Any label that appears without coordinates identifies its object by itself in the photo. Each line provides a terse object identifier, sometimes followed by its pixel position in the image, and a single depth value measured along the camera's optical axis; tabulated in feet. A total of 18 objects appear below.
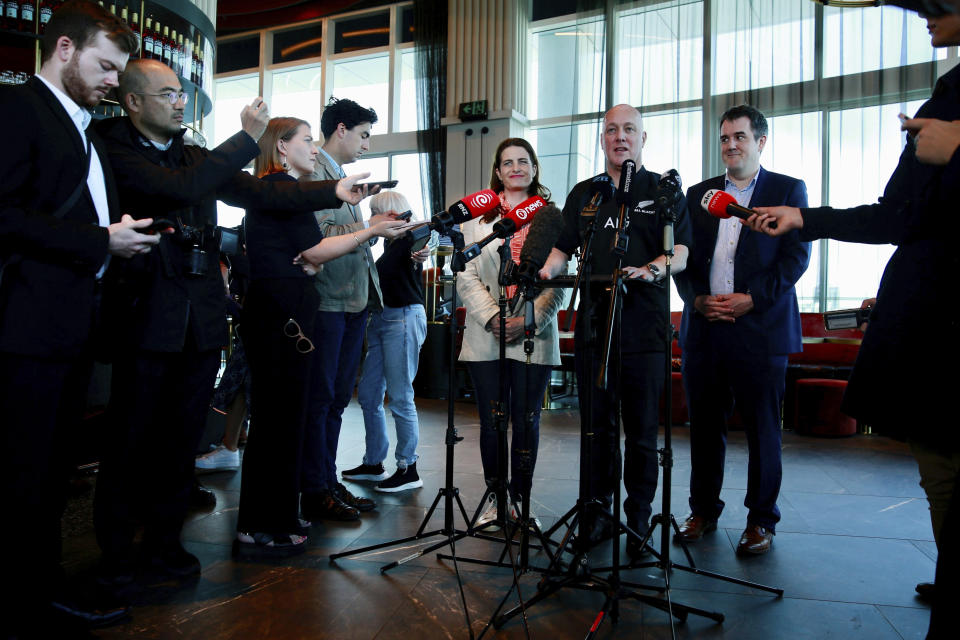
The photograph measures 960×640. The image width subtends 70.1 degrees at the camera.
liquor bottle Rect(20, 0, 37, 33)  16.90
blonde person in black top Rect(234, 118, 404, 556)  7.73
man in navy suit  8.46
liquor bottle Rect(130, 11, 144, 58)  18.16
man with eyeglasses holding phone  6.52
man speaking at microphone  8.00
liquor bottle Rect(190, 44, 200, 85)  19.70
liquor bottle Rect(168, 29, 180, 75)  18.96
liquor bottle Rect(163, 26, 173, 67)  18.86
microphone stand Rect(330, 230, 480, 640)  7.43
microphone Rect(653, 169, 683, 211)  6.11
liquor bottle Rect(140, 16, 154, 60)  18.45
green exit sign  28.32
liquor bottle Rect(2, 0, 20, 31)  16.74
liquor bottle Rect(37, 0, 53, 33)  17.07
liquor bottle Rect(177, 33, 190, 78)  19.23
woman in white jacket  8.74
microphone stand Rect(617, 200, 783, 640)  6.21
